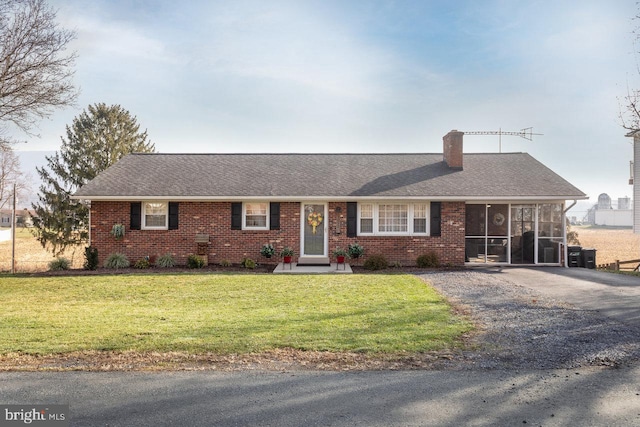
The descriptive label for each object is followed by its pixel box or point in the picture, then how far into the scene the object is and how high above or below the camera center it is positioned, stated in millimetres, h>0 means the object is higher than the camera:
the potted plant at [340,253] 15422 -1042
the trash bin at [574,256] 16344 -1116
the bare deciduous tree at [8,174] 35219 +4075
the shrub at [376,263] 14859 -1331
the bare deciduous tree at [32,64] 13273 +5056
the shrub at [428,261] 15195 -1269
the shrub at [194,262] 14945 -1366
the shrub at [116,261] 15220 -1402
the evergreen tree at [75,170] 27344 +3422
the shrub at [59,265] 14852 -1512
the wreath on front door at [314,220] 15922 +162
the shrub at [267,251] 15367 -982
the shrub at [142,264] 14984 -1460
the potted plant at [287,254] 15235 -1105
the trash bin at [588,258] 16266 -1180
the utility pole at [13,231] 15333 -375
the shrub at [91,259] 14953 -1297
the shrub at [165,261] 15336 -1405
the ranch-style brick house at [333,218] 15625 +229
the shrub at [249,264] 14971 -1421
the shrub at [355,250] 15414 -925
